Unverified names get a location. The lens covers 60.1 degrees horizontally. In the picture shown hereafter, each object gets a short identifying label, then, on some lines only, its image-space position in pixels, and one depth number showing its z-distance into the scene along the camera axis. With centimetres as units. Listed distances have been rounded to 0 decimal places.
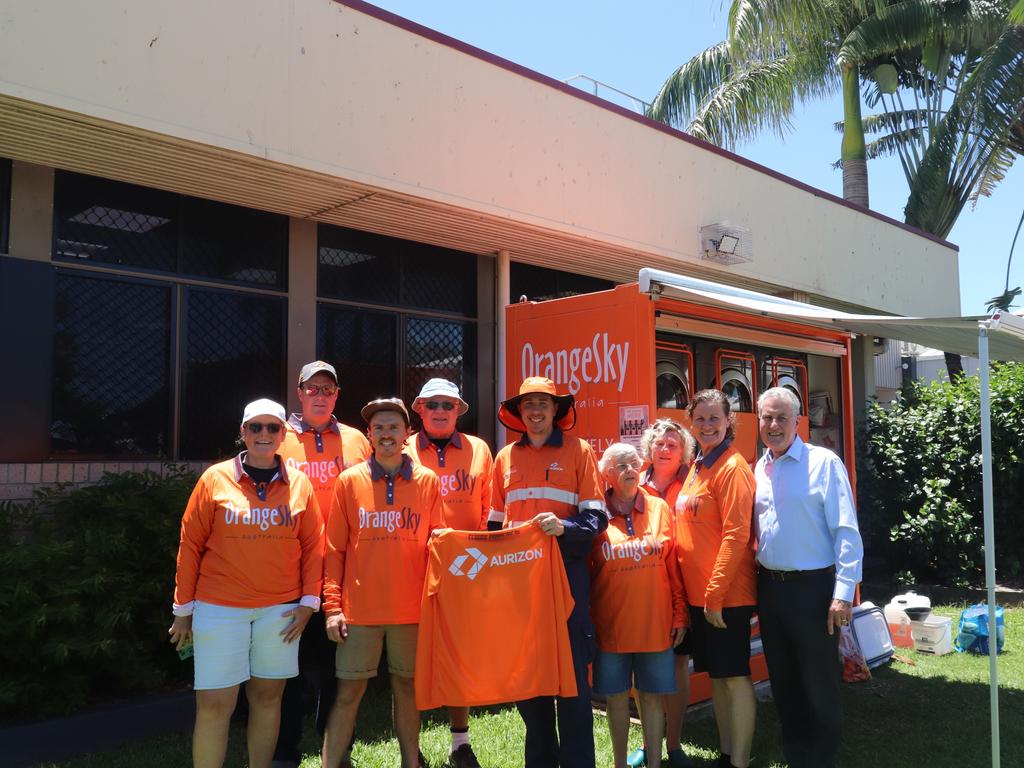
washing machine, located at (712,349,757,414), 648
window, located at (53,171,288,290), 606
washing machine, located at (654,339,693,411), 598
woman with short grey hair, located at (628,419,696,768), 462
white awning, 491
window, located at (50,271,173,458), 589
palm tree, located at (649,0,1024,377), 1313
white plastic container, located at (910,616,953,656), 717
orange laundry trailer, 557
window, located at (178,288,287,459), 648
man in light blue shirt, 404
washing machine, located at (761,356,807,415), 682
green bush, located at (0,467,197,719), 462
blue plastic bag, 714
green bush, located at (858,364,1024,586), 984
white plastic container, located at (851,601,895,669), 663
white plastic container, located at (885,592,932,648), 730
